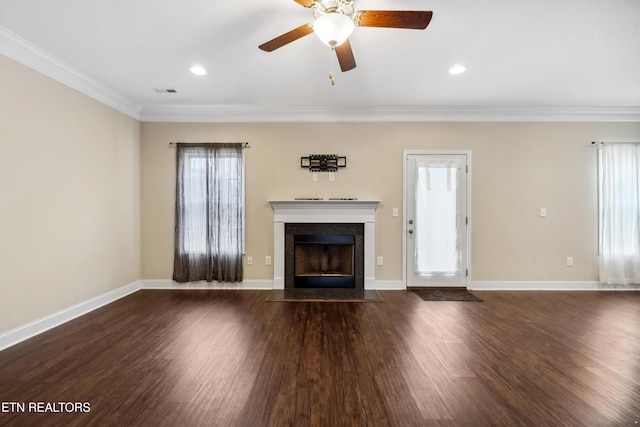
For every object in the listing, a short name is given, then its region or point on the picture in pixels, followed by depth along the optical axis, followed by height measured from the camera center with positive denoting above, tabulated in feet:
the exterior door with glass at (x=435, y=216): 13.04 -0.13
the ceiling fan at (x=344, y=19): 5.26 +4.04
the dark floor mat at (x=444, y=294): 11.67 -3.70
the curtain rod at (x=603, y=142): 12.73 +3.40
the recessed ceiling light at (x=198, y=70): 9.22 +5.07
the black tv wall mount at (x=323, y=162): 13.04 +2.52
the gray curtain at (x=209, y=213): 12.87 +0.03
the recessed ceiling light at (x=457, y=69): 9.09 +4.99
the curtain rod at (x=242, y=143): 12.98 +3.41
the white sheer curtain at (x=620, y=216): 12.60 -0.13
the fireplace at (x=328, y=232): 12.82 -0.89
